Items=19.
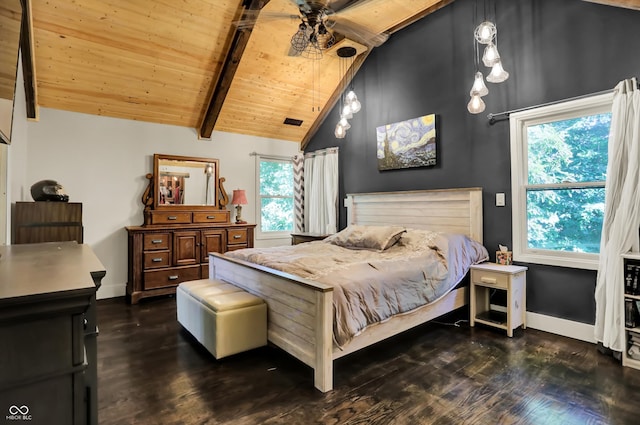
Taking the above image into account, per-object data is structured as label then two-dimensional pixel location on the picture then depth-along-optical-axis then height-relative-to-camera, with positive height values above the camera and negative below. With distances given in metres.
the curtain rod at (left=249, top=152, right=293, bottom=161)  5.67 +1.08
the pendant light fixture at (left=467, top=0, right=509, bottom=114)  2.48 +1.15
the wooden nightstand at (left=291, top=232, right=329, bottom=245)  4.85 -0.32
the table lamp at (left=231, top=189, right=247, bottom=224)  5.19 +0.28
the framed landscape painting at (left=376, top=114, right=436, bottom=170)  4.02 +0.93
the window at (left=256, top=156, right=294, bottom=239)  5.83 +0.37
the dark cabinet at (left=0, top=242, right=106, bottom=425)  0.74 -0.30
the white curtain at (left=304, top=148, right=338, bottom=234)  5.34 +0.43
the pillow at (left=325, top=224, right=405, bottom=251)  3.50 -0.23
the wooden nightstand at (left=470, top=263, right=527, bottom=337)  3.01 -0.76
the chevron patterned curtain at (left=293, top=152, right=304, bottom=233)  5.95 +0.47
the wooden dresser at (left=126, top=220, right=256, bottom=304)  4.17 -0.46
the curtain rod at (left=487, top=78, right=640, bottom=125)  2.94 +1.02
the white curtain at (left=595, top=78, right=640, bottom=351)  2.45 +0.02
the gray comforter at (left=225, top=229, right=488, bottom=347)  2.24 -0.43
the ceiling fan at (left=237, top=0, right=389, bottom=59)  2.58 +1.63
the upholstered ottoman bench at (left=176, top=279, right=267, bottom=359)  2.48 -0.80
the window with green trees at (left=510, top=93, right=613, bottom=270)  2.89 +0.31
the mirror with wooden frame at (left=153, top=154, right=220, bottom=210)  4.68 +0.54
